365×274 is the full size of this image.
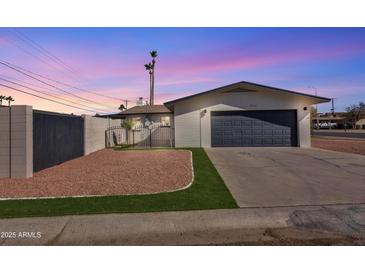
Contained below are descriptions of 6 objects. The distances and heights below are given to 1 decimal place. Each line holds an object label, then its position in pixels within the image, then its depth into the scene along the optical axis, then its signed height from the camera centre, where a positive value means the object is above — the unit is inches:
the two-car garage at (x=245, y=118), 729.0 +68.2
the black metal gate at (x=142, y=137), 816.8 +22.5
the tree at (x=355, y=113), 3036.4 +332.6
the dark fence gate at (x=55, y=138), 373.2 +9.6
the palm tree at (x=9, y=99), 2903.5 +519.2
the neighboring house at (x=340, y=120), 3064.0 +297.7
